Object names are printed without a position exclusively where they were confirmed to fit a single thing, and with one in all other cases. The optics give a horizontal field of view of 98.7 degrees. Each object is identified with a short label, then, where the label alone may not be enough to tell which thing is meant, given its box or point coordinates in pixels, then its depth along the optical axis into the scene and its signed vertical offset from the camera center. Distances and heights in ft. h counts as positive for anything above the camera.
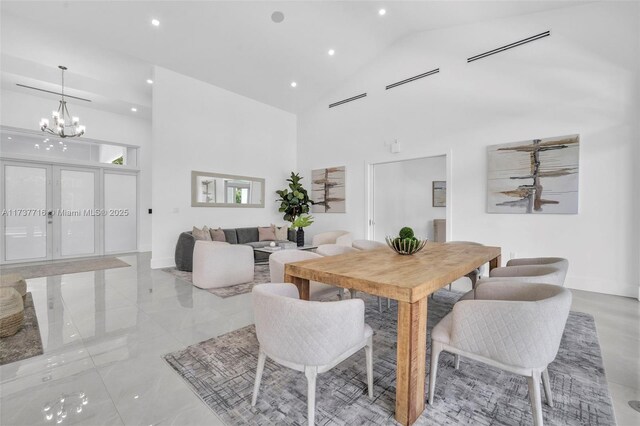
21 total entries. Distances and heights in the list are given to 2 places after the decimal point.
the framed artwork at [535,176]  12.51 +1.67
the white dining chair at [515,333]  4.13 -1.94
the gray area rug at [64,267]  15.31 -3.69
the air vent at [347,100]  19.97 +8.31
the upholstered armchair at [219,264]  12.46 -2.62
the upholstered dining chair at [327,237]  19.10 -1.97
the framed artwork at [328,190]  21.34 +1.57
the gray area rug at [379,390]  4.78 -3.61
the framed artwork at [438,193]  21.88 +1.36
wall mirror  18.75 +1.35
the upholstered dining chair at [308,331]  4.12 -1.90
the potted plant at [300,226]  21.53 -1.34
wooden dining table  4.48 -1.35
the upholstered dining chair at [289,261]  7.91 -1.68
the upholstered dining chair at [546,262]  6.70 -1.46
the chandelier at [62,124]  16.88 +5.51
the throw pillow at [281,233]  21.18 -1.87
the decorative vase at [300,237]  21.58 -2.21
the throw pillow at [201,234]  16.35 -1.55
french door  18.29 -0.33
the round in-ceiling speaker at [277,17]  14.43 +10.25
